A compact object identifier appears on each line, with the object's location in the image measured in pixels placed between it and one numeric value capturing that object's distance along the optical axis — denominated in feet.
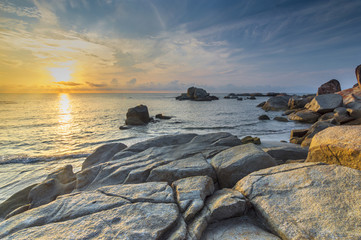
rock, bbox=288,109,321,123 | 61.29
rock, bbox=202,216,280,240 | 7.76
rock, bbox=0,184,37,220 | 17.67
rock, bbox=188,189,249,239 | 8.37
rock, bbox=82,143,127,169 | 25.66
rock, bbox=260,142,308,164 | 20.70
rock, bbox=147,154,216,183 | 14.35
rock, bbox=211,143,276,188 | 13.67
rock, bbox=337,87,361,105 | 57.09
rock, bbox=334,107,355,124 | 43.97
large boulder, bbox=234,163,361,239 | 6.84
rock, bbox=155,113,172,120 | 88.94
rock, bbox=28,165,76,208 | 18.34
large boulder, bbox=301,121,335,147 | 28.06
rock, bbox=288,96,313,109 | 94.63
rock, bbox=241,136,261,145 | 33.96
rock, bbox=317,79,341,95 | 91.74
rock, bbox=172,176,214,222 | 9.16
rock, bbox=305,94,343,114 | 57.51
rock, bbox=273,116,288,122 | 66.77
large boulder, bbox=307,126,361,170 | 10.43
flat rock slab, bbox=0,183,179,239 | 7.90
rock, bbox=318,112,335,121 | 51.49
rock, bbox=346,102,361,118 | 43.86
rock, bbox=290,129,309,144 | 34.32
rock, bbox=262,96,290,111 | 111.25
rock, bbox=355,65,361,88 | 53.05
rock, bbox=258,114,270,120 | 73.66
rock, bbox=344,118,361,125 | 39.91
